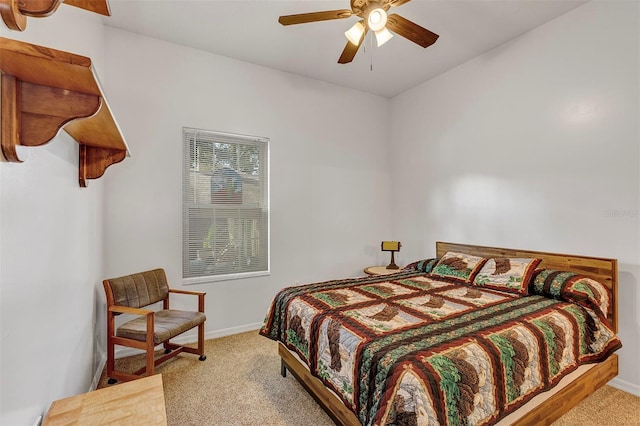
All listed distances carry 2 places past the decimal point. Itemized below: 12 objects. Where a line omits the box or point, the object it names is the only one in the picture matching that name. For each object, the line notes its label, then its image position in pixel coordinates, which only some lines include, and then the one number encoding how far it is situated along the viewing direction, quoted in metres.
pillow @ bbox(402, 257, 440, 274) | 3.40
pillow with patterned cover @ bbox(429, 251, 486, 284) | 2.96
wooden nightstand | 3.96
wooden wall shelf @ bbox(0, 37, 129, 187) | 0.80
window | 3.30
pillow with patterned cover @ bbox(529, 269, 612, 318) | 2.25
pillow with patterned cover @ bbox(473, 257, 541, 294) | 2.57
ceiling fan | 2.02
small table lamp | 4.20
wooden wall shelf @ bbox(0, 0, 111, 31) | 0.73
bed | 1.41
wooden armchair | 2.31
